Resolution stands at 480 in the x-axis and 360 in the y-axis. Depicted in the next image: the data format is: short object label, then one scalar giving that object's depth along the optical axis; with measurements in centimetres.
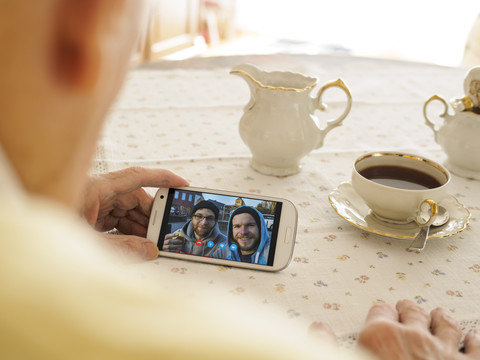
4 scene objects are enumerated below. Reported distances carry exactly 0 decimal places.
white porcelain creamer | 102
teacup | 82
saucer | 82
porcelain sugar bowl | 105
